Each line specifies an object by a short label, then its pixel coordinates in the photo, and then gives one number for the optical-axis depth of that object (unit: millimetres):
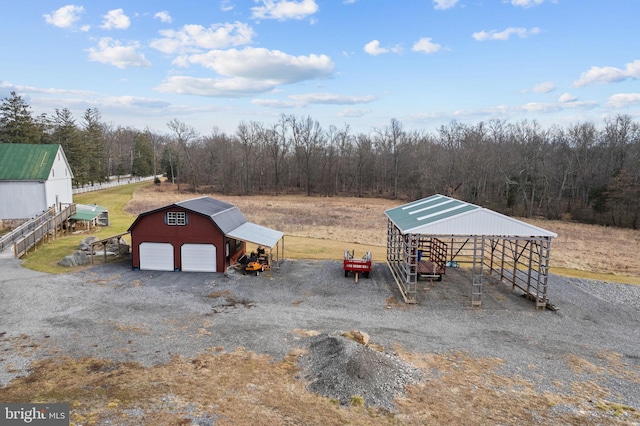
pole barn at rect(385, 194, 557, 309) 17078
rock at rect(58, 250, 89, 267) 22000
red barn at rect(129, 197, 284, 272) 21516
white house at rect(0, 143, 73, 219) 31578
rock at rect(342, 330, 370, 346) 12695
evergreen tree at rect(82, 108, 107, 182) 59619
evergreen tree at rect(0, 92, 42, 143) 45688
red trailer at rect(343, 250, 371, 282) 20625
